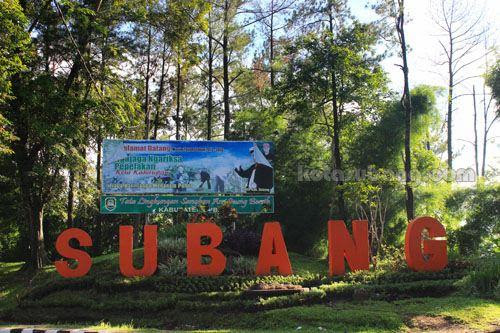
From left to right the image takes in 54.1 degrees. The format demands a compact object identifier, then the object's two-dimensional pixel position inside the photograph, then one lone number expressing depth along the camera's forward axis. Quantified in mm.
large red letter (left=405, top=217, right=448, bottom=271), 12164
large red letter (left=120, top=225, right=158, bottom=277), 12828
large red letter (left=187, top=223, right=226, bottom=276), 12602
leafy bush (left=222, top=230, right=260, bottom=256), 15328
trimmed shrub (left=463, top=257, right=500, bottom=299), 10047
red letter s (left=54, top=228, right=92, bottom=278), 12648
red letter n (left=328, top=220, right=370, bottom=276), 12391
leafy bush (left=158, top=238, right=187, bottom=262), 15055
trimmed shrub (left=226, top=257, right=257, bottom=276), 13557
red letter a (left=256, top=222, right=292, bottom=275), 12562
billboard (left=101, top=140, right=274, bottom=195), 16219
